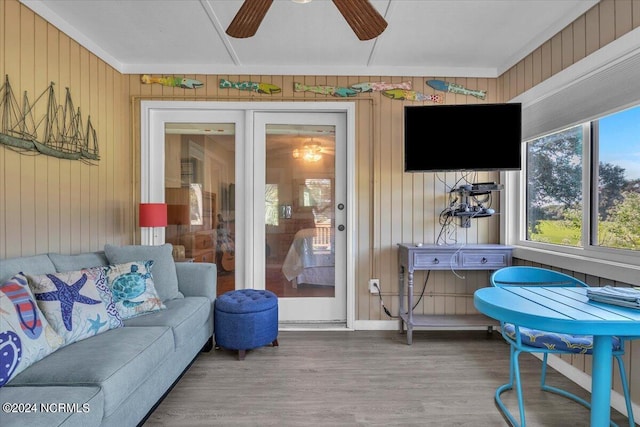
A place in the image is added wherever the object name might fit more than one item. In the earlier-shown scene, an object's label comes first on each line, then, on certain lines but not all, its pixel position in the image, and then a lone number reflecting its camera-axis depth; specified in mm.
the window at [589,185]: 1956
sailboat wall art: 1944
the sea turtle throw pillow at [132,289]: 2070
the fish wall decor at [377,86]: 3127
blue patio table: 1193
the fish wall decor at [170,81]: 3117
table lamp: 2736
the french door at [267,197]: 3199
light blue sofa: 1167
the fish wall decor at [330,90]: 3121
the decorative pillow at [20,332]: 1302
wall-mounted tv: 2629
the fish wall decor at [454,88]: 3131
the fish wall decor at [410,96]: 3131
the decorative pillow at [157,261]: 2383
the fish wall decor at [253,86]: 3127
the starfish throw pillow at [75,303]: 1613
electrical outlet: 3137
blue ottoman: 2416
